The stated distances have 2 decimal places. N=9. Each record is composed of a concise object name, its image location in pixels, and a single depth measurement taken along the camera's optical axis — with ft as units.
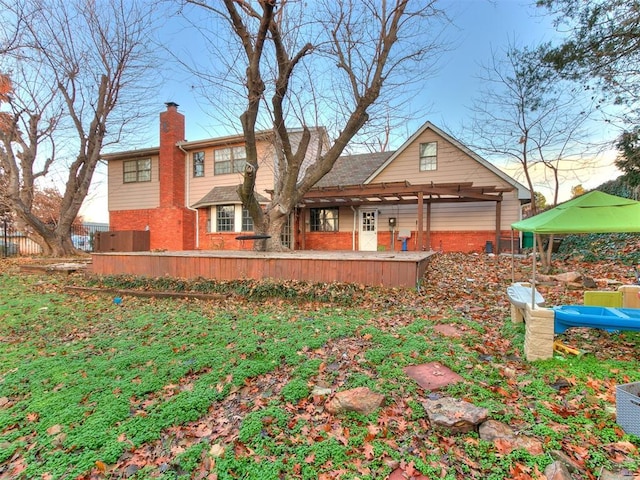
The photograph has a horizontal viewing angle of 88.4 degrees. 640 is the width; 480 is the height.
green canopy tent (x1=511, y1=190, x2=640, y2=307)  12.31
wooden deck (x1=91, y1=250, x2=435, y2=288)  22.97
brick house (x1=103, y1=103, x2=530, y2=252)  45.57
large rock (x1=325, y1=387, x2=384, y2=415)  9.68
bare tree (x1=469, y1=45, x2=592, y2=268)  36.55
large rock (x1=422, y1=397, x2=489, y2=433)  8.63
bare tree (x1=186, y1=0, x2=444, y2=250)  26.37
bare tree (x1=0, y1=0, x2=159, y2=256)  42.73
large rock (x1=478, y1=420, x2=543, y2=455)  7.84
